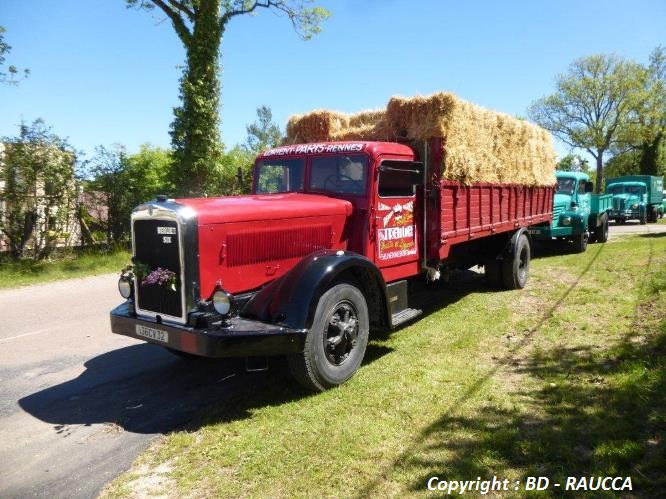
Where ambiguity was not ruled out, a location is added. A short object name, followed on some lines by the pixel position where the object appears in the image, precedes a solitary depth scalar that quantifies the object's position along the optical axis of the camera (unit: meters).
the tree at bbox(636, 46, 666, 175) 39.91
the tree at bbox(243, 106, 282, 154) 52.72
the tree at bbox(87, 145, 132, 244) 14.30
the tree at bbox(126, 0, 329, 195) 15.07
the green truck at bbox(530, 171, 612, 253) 12.85
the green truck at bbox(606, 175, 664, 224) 24.70
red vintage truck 4.08
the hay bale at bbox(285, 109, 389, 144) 6.87
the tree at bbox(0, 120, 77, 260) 12.09
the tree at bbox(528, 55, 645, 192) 39.84
